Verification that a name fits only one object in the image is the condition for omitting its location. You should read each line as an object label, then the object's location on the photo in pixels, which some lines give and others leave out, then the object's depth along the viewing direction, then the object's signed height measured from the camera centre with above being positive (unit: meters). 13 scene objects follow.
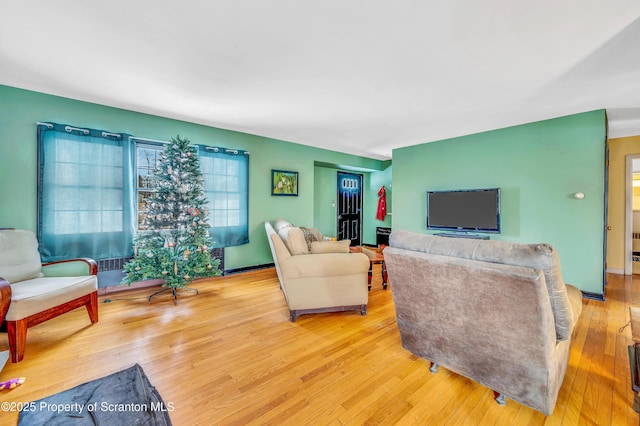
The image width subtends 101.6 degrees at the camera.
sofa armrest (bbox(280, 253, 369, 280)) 2.65 -0.56
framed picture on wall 5.07 +0.55
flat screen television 4.37 +0.02
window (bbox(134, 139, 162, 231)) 3.70 +0.60
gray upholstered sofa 1.28 -0.55
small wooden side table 3.77 -0.71
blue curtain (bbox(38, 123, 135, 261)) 3.04 +0.21
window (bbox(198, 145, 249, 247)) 4.24 +0.31
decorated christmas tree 3.27 -0.23
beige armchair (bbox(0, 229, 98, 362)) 1.99 -0.69
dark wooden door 7.13 +0.10
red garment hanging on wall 7.25 +0.18
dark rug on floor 1.44 -1.16
